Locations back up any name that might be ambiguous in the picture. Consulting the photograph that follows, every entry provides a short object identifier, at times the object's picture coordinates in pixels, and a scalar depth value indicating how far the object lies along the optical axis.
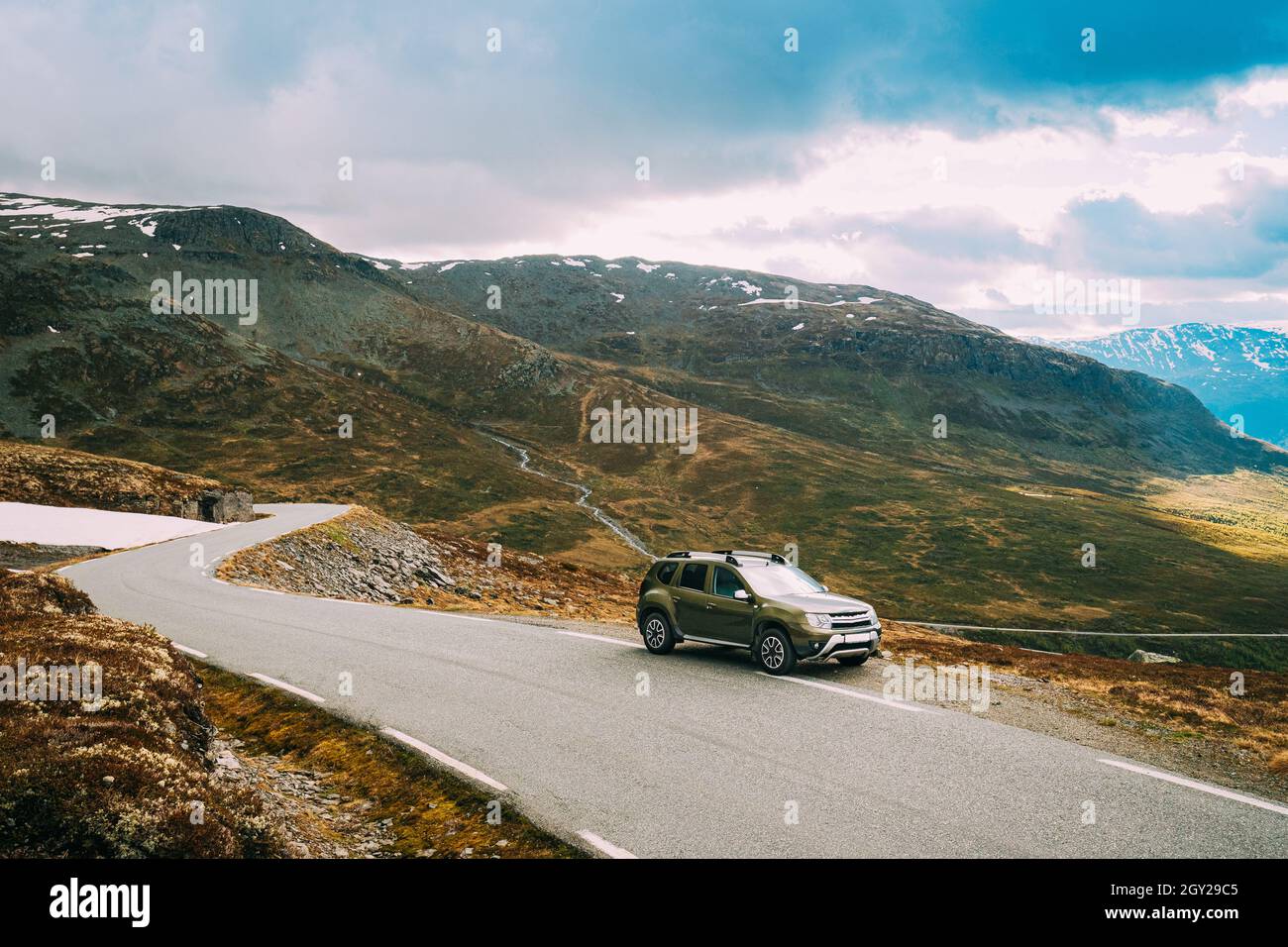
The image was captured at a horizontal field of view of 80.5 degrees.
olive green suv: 13.96
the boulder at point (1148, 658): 33.72
